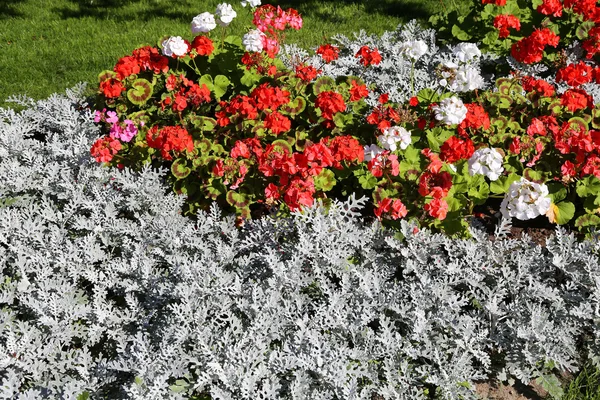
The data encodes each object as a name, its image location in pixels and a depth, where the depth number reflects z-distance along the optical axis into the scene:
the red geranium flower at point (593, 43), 4.41
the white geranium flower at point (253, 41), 3.68
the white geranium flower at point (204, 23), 3.79
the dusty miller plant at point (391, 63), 4.50
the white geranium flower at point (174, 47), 3.73
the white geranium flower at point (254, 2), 4.00
